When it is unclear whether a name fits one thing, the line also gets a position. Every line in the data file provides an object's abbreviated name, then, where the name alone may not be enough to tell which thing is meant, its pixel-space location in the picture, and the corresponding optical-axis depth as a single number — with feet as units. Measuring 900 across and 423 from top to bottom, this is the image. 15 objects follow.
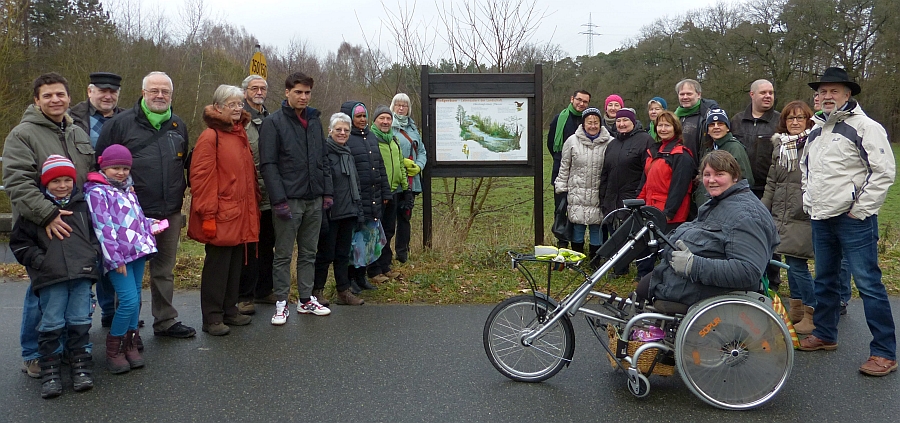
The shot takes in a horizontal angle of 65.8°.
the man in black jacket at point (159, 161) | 17.03
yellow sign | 29.55
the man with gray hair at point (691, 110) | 23.15
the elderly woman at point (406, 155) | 25.25
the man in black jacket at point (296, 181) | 19.10
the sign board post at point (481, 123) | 27.07
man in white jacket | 15.02
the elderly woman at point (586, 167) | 24.64
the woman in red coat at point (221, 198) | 17.92
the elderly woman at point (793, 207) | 18.52
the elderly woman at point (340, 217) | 20.67
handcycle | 13.24
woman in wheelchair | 13.32
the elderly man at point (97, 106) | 17.87
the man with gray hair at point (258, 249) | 20.31
